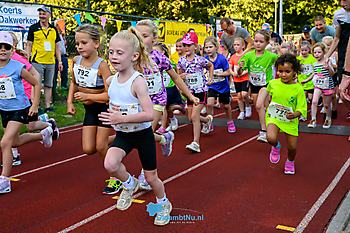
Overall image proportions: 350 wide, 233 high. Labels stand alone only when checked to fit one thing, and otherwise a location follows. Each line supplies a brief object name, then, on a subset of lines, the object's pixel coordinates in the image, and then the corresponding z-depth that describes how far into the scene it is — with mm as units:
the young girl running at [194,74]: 6816
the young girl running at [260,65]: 7387
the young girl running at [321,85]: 8492
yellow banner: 13755
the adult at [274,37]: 13964
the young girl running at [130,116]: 3494
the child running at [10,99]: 5016
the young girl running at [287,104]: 5363
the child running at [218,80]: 8078
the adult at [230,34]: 10523
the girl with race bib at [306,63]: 9688
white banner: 9500
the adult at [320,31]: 10872
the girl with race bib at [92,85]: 4613
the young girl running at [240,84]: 10039
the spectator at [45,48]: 9930
